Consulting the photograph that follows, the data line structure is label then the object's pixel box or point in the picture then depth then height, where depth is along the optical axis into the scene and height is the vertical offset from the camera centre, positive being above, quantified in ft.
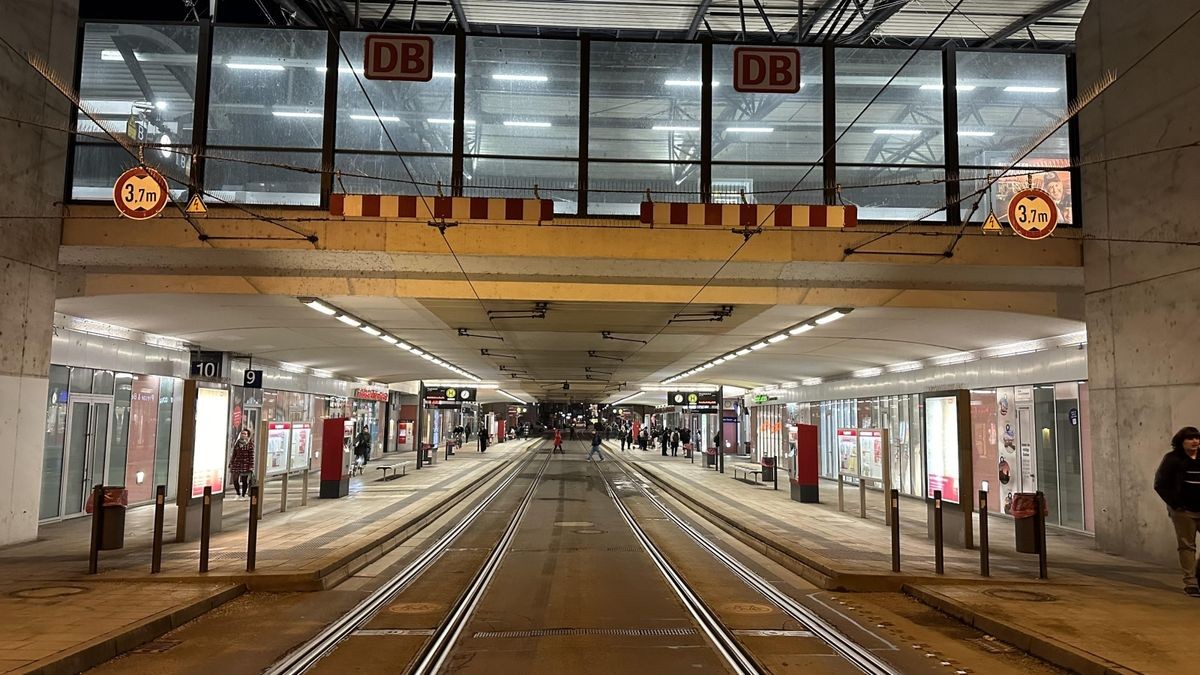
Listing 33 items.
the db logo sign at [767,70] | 43.93 +19.17
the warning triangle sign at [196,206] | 32.14 +8.35
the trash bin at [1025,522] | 34.45 -4.23
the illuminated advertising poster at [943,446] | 42.60 -1.22
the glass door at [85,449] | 49.21 -2.34
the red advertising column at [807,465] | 65.21 -3.50
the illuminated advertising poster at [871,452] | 56.70 -2.15
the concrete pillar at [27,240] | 36.40 +8.01
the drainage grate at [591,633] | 24.48 -6.56
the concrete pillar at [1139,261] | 34.37 +7.56
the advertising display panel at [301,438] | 67.41 -1.97
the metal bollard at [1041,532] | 32.19 -4.43
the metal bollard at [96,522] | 31.17 -4.32
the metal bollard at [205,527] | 31.94 -4.53
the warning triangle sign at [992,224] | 33.58 +8.39
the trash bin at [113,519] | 33.50 -4.47
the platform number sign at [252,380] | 71.87 +3.11
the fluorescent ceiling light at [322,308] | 47.01 +6.44
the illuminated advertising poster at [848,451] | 61.77 -2.26
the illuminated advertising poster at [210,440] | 46.01 -1.58
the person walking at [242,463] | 63.52 -3.86
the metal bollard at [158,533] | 30.99 -4.70
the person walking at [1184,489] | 28.30 -2.20
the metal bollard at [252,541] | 32.96 -5.20
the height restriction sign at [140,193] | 31.17 +8.52
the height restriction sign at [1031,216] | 33.24 +8.64
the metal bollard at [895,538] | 33.83 -4.90
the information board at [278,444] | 64.59 -2.44
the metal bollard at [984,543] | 32.07 -4.81
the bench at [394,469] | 86.11 -6.24
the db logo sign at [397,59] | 42.78 +19.08
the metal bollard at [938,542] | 33.22 -4.90
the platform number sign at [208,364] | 65.05 +4.09
